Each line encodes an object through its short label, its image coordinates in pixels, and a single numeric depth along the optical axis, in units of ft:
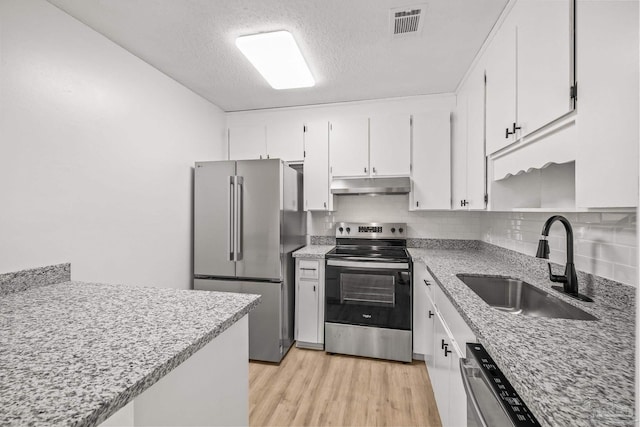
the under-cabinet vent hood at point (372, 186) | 8.84
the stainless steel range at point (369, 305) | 7.94
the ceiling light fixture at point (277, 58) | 5.98
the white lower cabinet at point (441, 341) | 3.94
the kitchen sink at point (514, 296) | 4.34
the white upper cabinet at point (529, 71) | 3.38
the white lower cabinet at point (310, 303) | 8.64
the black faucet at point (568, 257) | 4.18
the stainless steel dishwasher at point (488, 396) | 2.17
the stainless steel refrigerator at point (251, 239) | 8.15
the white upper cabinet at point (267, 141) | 10.01
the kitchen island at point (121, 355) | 1.86
